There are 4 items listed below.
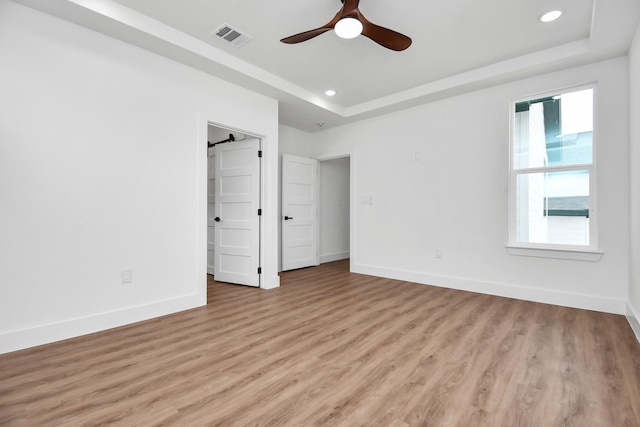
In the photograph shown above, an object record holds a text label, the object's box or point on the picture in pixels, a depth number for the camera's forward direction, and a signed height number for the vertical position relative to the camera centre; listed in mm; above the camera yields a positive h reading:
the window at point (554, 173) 3395 +507
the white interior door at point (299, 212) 5523 +35
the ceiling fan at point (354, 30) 2387 +1559
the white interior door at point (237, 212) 4344 +23
